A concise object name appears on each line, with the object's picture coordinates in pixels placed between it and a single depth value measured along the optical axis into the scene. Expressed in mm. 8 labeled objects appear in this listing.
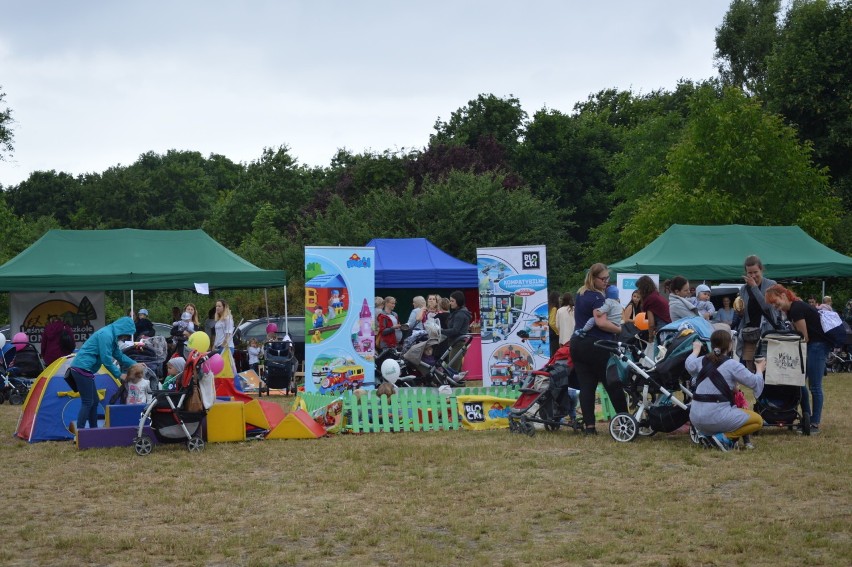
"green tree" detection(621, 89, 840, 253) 34094
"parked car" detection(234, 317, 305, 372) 21812
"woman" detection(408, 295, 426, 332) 17500
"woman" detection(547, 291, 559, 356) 17216
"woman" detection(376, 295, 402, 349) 17391
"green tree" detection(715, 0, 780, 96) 47281
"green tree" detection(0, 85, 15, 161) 43688
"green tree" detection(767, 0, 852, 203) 36906
